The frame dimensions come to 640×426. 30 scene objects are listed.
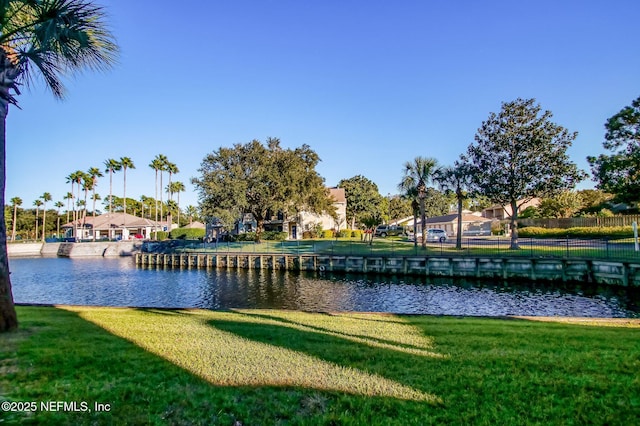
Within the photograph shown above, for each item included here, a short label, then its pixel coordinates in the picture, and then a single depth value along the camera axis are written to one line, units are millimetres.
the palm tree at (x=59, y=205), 102625
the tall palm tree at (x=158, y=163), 88812
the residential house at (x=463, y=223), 70000
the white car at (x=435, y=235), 49838
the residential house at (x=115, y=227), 81938
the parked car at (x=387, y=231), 68625
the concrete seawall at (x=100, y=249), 58938
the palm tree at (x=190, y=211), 125869
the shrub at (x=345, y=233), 65562
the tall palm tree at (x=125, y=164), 83375
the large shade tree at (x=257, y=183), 46062
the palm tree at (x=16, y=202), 92175
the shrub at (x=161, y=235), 72706
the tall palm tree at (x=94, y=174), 84000
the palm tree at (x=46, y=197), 96312
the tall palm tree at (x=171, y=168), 91188
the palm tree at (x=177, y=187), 105750
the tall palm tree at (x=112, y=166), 82631
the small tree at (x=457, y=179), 36344
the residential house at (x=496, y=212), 75825
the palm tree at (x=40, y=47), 6648
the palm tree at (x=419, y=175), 38375
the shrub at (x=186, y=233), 72688
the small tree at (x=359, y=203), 82625
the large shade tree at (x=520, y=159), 32250
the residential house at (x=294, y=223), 60781
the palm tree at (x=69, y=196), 98000
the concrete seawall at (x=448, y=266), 24188
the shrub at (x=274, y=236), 54500
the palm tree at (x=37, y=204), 95925
